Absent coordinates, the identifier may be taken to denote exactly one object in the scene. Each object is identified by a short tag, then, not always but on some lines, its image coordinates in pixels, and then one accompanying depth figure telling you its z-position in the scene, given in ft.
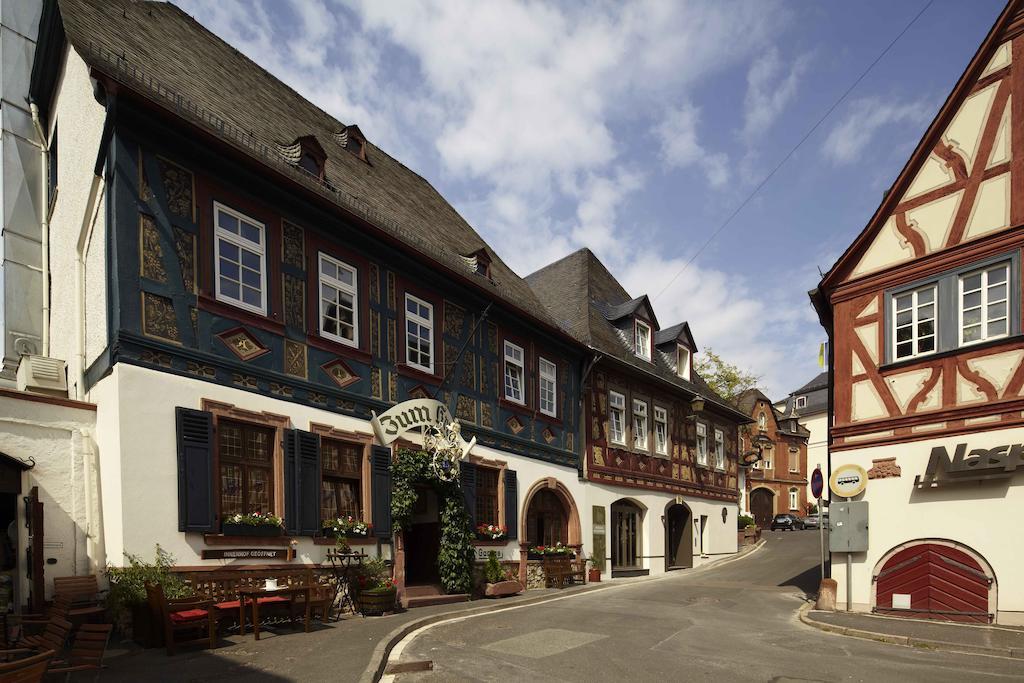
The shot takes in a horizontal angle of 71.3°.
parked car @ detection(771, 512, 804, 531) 144.87
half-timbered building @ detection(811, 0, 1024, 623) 42.04
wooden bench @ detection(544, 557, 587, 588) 59.16
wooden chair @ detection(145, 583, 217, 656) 27.53
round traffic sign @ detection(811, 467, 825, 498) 48.37
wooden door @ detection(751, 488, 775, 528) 163.69
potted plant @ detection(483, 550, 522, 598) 50.60
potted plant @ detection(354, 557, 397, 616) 39.60
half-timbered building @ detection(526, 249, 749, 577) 71.41
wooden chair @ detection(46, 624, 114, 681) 21.80
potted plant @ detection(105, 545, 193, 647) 28.60
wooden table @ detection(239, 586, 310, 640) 30.58
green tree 134.82
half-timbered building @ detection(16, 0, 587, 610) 31.81
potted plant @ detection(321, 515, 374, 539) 39.22
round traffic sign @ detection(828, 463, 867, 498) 47.50
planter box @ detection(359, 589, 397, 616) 39.52
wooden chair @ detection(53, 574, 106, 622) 29.01
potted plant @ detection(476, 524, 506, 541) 52.41
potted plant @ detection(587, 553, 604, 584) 65.36
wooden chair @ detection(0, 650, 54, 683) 14.32
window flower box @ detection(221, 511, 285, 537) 33.71
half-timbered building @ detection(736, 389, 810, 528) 164.45
